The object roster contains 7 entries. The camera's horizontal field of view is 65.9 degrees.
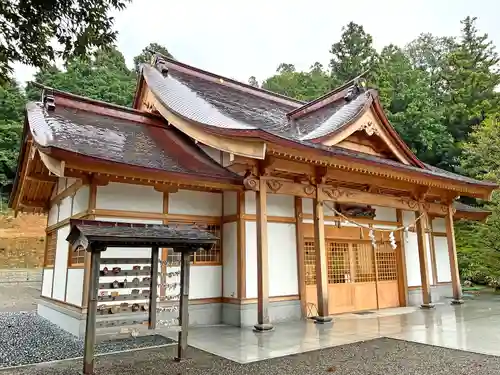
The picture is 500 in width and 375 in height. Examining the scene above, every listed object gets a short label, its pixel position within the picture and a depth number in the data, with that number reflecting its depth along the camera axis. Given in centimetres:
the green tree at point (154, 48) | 4084
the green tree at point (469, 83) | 2364
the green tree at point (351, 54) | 3089
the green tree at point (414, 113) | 2367
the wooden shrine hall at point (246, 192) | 662
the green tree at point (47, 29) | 468
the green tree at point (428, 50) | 4169
